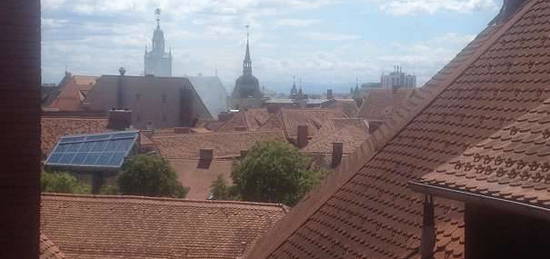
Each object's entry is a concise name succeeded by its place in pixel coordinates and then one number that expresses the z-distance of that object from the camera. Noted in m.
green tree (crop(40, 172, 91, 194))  35.00
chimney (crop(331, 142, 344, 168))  47.47
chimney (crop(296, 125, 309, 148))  55.57
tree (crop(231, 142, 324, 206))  36.03
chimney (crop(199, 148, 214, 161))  47.36
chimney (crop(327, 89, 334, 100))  153.80
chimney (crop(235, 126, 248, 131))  67.24
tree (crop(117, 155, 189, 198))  39.16
